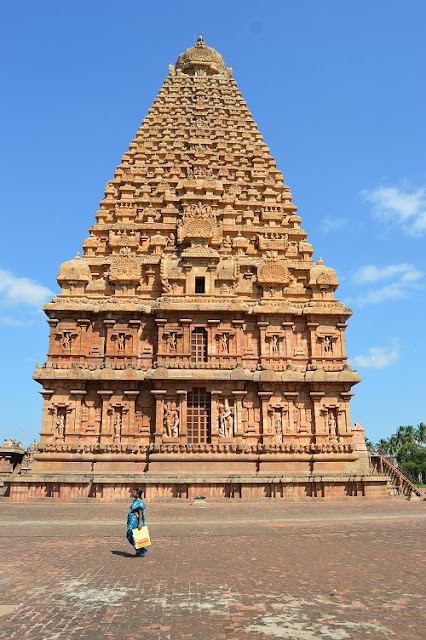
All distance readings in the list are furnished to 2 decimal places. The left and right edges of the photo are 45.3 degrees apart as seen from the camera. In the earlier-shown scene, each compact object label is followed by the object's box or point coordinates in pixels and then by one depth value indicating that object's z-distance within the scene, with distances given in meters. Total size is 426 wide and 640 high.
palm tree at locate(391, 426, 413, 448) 117.12
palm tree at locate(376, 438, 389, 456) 113.07
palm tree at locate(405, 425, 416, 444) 117.56
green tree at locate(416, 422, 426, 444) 118.69
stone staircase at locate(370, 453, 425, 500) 34.94
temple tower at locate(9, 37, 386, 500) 28.88
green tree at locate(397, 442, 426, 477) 88.25
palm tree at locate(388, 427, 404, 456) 111.65
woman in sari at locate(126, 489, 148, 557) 12.14
